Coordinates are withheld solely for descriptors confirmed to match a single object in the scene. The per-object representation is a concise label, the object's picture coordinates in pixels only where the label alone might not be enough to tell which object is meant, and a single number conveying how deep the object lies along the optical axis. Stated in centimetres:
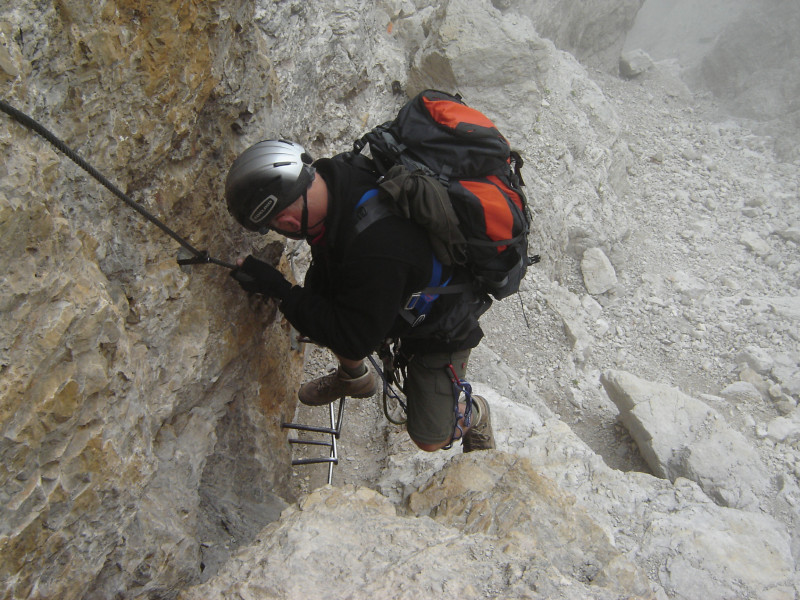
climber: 283
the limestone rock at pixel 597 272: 909
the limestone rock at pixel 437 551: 249
